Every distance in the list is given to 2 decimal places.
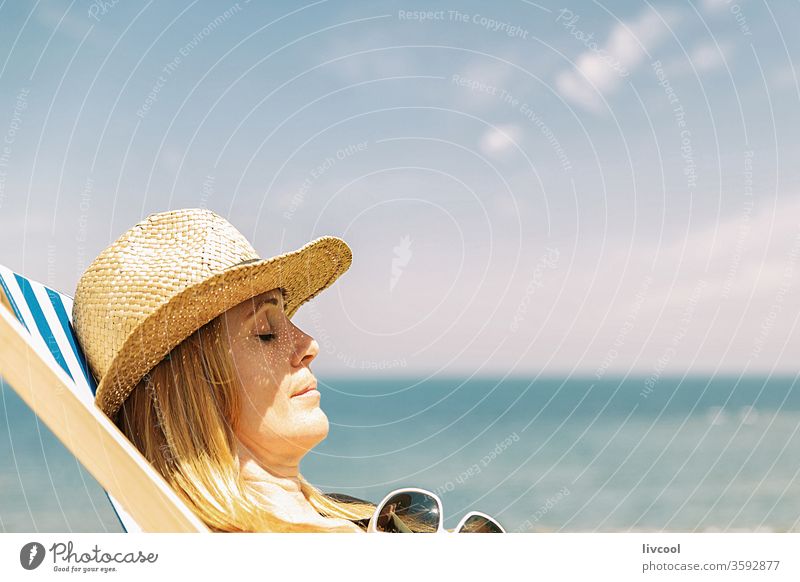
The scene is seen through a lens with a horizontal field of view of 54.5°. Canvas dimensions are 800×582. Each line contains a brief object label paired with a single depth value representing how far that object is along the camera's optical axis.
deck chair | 2.10
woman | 2.32
